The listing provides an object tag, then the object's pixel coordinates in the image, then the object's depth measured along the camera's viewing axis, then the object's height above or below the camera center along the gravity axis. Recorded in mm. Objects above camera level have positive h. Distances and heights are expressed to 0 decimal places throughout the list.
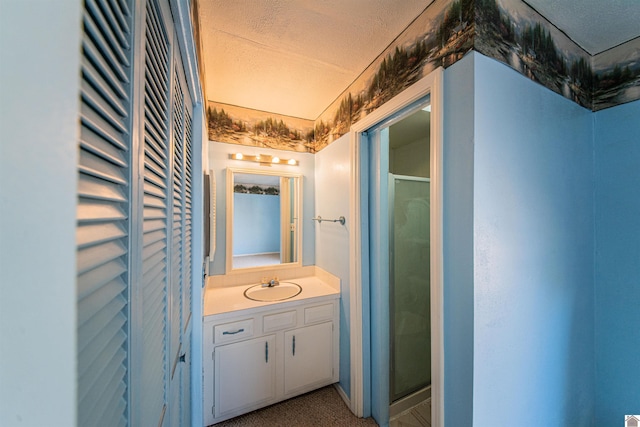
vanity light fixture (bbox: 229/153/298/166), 2184 +531
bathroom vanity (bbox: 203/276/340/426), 1595 -1045
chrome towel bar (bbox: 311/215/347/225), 1891 -68
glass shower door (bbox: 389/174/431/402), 1803 -592
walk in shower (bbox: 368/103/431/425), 1669 -521
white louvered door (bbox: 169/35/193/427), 855 -123
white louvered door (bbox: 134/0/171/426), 543 -16
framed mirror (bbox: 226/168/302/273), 2201 -74
